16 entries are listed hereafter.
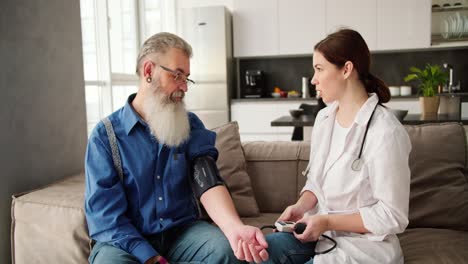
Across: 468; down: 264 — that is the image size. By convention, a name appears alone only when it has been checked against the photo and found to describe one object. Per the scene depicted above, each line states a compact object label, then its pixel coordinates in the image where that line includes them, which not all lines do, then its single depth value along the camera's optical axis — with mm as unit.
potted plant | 3109
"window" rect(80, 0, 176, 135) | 3338
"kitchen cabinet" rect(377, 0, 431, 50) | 5102
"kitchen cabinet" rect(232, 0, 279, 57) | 5488
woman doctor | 1292
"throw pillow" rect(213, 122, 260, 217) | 2064
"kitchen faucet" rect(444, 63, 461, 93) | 5273
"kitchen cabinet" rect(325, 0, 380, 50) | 5227
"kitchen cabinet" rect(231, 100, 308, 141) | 5410
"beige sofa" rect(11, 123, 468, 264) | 1586
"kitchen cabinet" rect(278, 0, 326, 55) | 5359
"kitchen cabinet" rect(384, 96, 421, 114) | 5070
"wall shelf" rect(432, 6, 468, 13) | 5191
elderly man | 1453
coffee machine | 5742
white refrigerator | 5332
